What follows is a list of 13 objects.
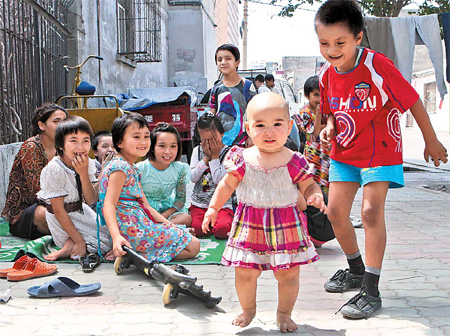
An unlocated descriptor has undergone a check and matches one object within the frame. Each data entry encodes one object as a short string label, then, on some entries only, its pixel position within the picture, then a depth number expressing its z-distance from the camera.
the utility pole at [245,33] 29.02
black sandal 3.72
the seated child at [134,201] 3.82
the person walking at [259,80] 11.48
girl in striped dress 4.76
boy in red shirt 2.88
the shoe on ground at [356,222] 5.30
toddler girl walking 2.58
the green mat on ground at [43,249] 3.95
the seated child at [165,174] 4.80
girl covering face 4.85
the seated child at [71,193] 4.05
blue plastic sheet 10.27
